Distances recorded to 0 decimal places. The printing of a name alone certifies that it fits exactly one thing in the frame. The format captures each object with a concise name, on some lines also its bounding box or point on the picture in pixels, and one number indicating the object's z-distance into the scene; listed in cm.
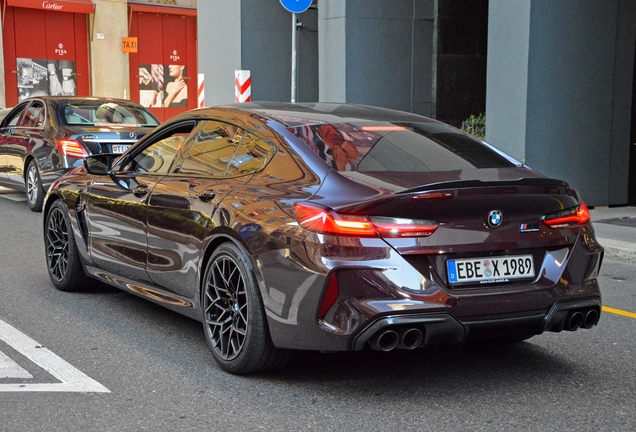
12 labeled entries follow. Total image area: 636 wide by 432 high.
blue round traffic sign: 1316
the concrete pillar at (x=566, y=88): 1200
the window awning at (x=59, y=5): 3023
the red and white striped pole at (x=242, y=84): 1656
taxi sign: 2762
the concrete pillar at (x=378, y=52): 1549
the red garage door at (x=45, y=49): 3059
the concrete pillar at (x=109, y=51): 3256
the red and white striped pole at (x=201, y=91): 1867
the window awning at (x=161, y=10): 3353
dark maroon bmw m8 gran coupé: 434
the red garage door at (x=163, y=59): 3381
